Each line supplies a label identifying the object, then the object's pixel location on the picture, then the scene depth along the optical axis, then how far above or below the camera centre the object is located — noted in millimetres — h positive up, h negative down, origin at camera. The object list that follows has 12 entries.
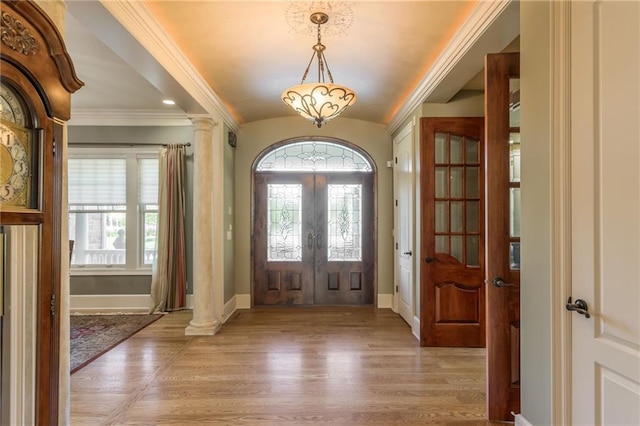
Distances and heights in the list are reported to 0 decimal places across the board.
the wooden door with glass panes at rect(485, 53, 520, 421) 2197 -171
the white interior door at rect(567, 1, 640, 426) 1326 +15
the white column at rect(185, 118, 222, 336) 3924 -264
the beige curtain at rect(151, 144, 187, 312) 4762 -348
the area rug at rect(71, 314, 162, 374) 3326 -1381
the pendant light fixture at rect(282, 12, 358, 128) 2584 +915
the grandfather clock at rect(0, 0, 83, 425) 1283 +275
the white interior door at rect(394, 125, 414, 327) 4137 -107
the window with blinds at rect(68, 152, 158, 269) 4934 +80
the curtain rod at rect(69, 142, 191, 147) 4891 +1014
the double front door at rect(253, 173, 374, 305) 5242 -383
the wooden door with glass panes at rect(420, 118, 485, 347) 3545 -201
